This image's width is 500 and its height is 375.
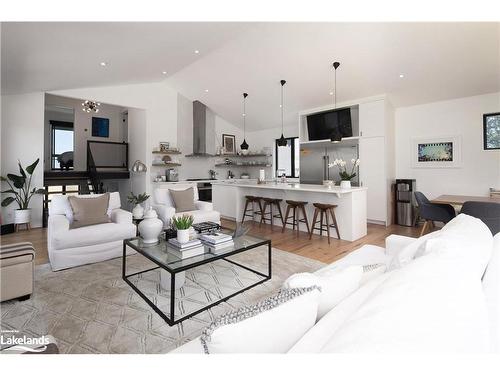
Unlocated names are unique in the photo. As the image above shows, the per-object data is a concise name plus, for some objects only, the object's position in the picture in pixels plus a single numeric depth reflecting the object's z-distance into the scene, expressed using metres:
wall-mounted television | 5.86
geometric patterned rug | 1.74
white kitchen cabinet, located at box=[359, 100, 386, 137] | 5.28
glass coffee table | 2.10
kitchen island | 4.12
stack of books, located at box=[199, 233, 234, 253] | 2.43
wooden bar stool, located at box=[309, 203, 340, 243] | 4.08
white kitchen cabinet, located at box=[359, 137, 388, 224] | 5.32
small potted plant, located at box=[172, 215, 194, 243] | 2.36
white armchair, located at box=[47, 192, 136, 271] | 2.86
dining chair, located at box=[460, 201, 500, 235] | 3.17
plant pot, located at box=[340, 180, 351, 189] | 4.25
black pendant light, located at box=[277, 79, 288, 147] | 5.11
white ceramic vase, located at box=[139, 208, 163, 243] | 2.58
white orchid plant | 5.76
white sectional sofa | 0.61
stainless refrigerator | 5.96
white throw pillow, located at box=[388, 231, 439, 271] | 1.29
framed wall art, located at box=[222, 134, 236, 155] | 8.37
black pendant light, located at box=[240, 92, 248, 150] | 5.83
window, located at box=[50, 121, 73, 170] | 7.81
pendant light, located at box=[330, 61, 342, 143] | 4.23
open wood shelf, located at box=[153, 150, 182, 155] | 6.69
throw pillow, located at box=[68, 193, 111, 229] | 3.19
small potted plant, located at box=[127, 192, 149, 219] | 3.61
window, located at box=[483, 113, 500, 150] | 4.62
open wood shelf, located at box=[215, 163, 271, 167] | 8.33
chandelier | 6.32
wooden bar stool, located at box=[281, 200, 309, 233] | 4.51
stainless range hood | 7.54
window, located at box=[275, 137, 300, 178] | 7.88
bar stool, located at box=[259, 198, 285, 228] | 4.97
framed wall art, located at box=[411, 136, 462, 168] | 5.06
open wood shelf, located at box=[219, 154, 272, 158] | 8.34
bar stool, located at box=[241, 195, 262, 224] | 5.25
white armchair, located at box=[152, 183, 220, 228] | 3.95
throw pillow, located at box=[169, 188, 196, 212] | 4.28
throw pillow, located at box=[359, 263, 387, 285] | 1.27
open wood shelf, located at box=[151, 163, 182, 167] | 6.77
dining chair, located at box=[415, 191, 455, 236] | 4.04
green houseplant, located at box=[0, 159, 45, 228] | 4.79
